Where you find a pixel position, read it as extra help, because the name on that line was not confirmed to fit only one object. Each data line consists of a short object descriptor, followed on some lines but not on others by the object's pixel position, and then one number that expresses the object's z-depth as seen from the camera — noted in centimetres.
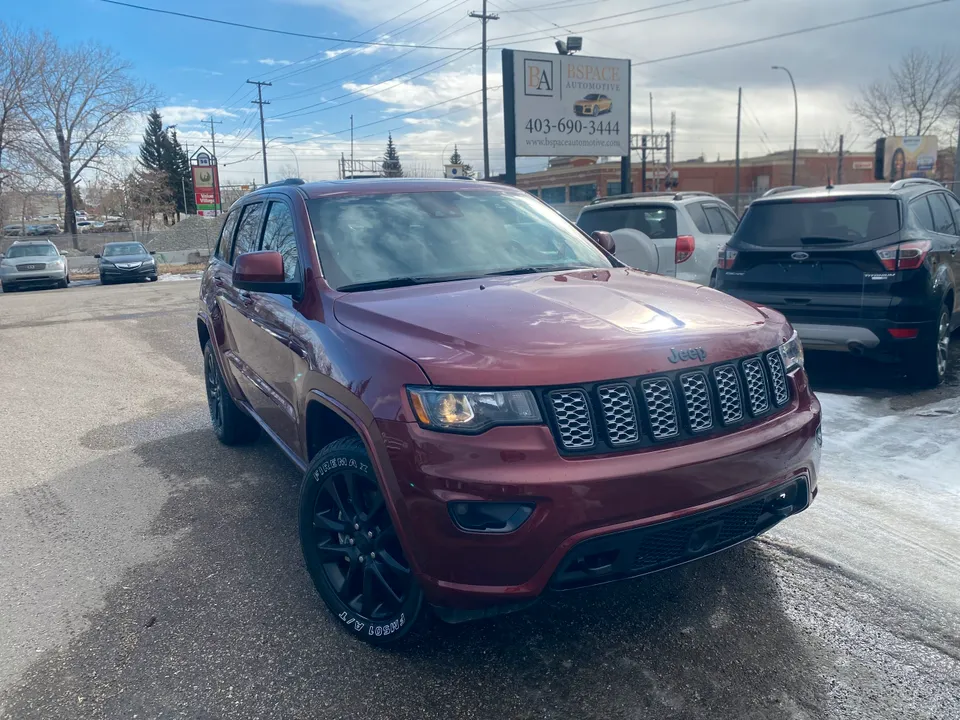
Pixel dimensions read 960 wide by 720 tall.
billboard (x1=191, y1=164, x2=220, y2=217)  5456
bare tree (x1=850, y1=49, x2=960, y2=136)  5929
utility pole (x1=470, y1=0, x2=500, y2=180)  3533
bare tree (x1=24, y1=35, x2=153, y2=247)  4344
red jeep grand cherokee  244
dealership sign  1794
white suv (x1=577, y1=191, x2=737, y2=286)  898
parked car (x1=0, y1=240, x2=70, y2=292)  2405
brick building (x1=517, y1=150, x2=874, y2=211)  6297
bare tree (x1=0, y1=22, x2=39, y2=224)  4028
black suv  608
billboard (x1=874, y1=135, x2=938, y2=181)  4475
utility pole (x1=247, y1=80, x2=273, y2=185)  6045
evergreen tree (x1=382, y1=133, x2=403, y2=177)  8589
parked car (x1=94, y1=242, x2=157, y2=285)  2616
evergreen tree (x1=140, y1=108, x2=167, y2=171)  7850
